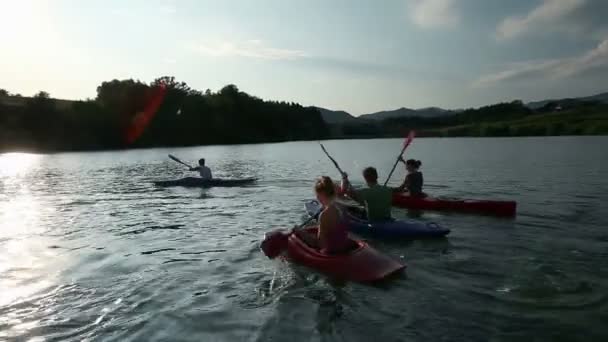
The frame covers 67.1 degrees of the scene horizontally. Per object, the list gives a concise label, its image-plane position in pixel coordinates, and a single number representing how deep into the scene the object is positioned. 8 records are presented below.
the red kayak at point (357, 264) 8.13
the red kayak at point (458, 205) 14.84
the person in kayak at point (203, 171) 23.94
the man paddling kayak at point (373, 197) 11.11
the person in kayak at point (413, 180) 16.06
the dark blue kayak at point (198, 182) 24.39
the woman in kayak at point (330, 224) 8.15
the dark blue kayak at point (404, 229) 11.39
